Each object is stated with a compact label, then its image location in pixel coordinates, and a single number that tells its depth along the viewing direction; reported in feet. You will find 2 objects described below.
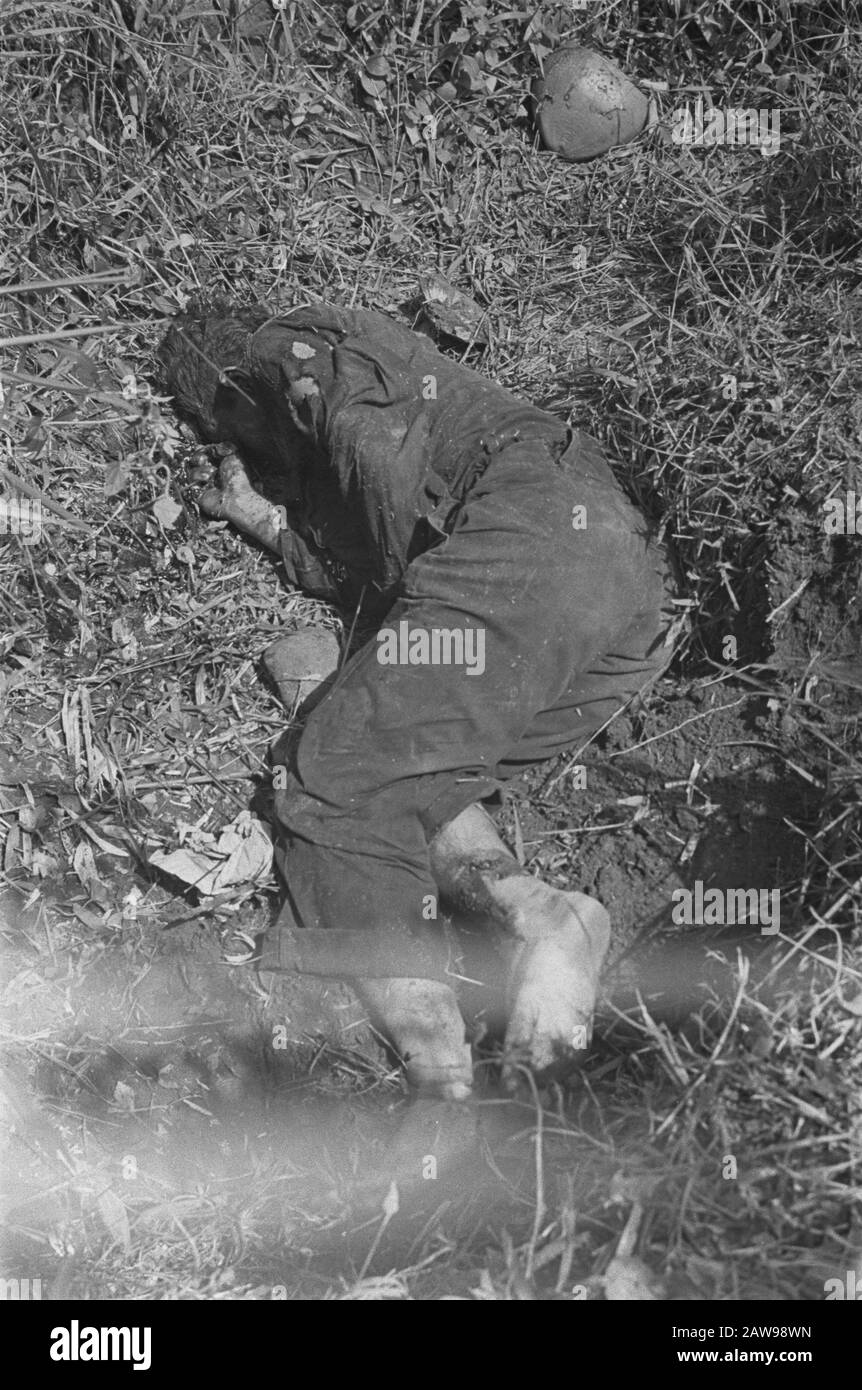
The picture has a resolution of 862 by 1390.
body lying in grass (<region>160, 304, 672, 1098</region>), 8.95
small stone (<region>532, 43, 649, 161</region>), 13.23
